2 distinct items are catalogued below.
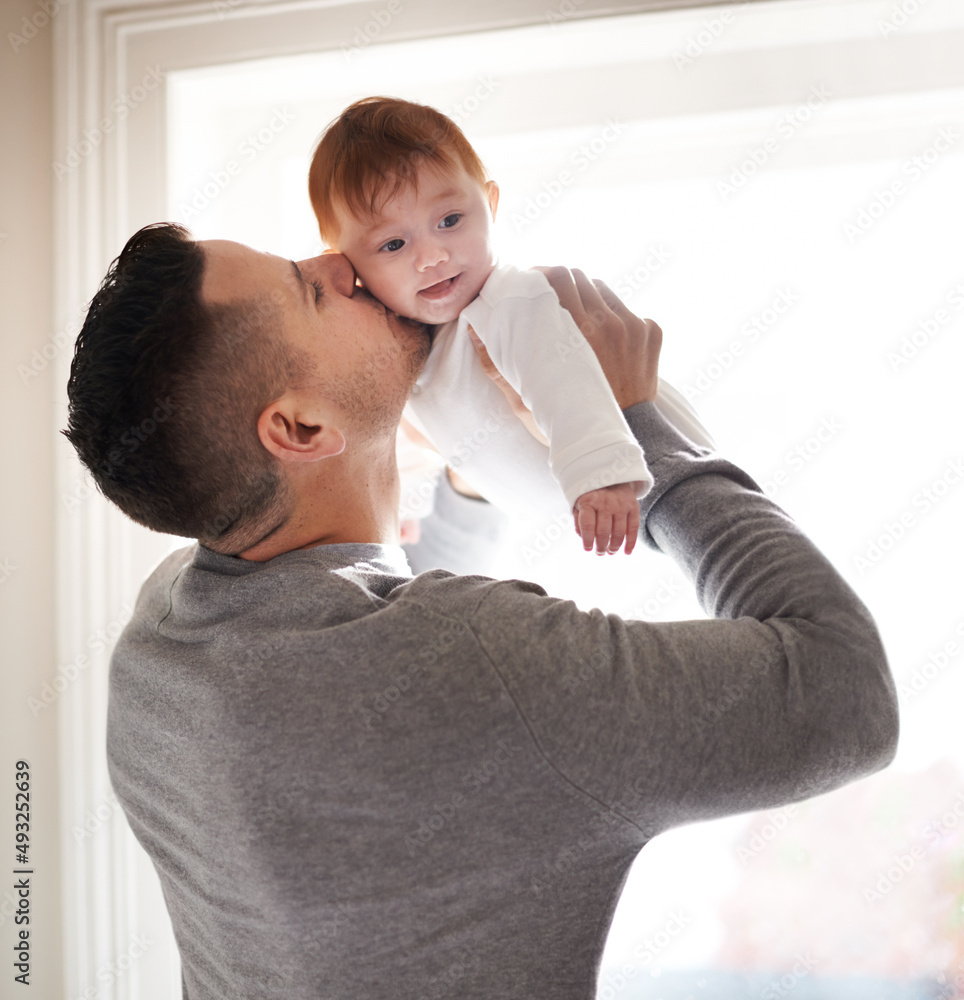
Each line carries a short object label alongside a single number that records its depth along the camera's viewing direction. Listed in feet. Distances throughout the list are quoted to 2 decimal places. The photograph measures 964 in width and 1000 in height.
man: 2.38
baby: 3.27
